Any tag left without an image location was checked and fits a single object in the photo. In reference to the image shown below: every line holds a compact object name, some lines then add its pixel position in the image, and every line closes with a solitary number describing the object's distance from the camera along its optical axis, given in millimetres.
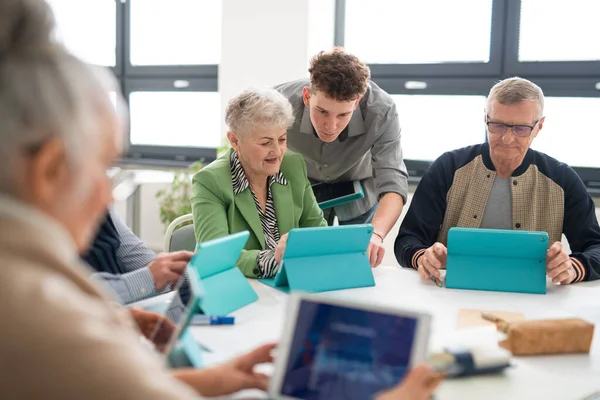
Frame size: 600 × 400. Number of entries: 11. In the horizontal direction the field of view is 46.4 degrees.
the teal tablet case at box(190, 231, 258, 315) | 1736
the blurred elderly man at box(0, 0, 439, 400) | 691
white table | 1419
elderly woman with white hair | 2404
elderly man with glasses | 2537
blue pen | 1773
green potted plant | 5059
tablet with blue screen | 1177
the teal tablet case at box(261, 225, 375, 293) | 2080
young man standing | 2619
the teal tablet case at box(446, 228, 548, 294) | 2207
